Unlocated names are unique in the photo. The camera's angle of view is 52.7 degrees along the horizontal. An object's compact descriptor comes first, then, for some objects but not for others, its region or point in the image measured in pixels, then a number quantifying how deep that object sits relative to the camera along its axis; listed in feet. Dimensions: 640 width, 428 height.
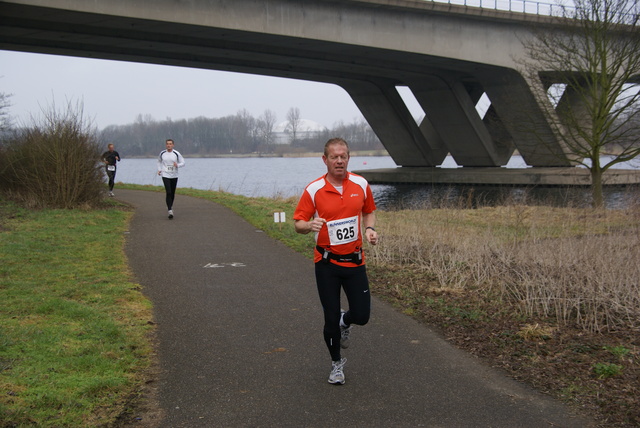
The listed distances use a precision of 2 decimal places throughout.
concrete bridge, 91.71
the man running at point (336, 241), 16.55
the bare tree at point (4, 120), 113.60
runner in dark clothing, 74.16
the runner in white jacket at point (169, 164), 51.65
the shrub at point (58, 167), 55.06
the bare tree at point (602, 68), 84.43
